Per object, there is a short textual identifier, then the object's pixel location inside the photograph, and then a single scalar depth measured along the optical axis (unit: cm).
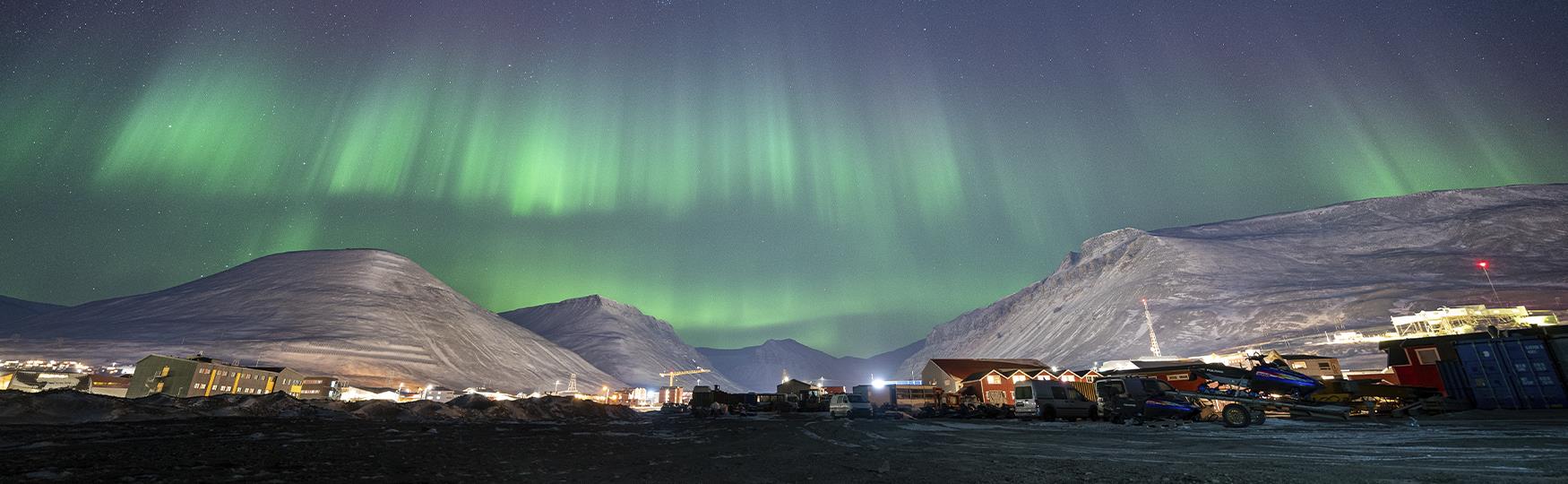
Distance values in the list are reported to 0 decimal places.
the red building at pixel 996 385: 8794
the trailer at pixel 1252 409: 2280
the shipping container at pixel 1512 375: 3512
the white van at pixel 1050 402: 3553
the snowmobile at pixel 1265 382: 2388
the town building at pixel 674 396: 17950
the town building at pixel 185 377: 9975
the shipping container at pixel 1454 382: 3847
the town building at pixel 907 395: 9425
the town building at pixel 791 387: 11428
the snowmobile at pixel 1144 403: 2839
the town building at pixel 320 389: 13388
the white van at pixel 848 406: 4888
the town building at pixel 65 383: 9928
